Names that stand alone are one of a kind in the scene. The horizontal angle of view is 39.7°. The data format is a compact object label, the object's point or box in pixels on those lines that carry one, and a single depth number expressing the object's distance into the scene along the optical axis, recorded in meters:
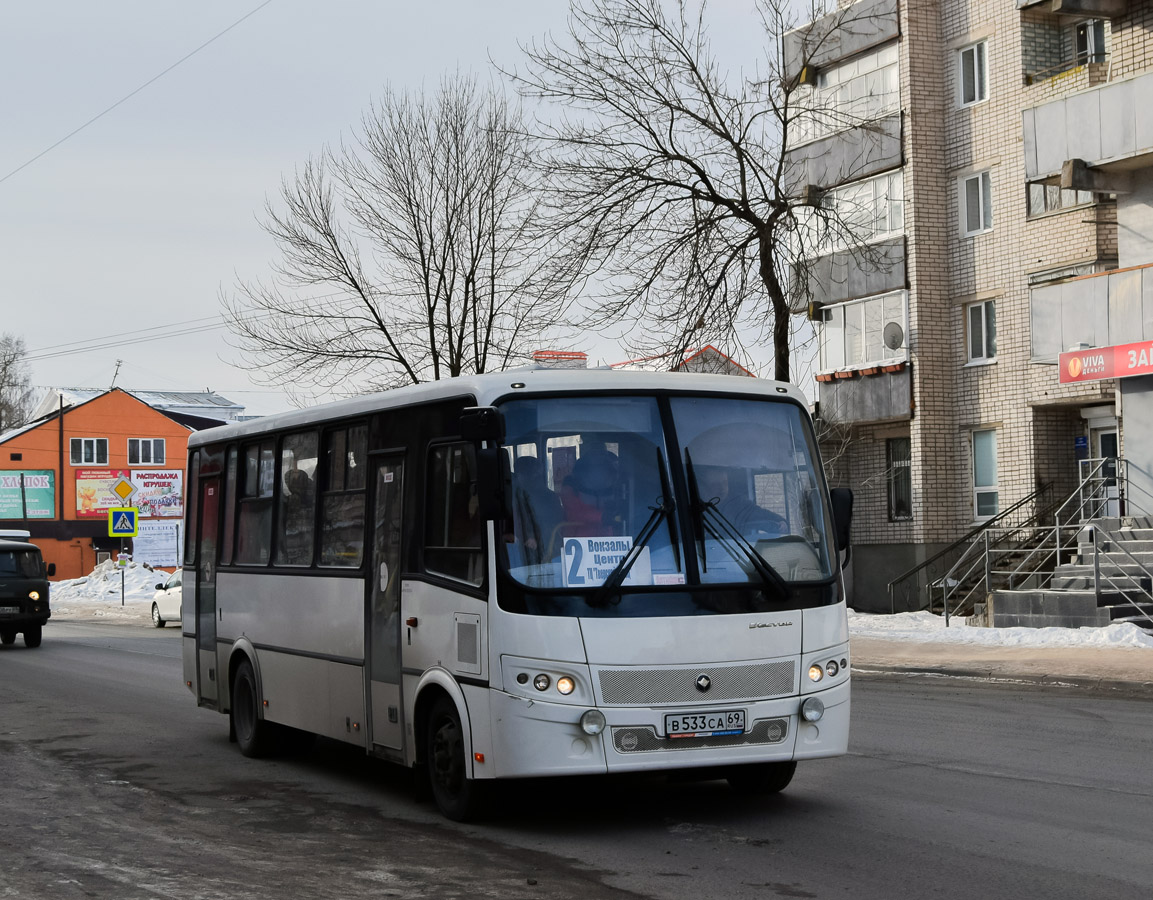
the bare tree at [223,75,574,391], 33.22
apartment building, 29.45
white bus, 8.46
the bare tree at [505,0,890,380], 26.27
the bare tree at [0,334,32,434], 105.31
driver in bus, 8.95
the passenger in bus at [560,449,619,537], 8.69
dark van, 29.73
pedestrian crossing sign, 45.97
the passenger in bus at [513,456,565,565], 8.61
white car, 38.56
